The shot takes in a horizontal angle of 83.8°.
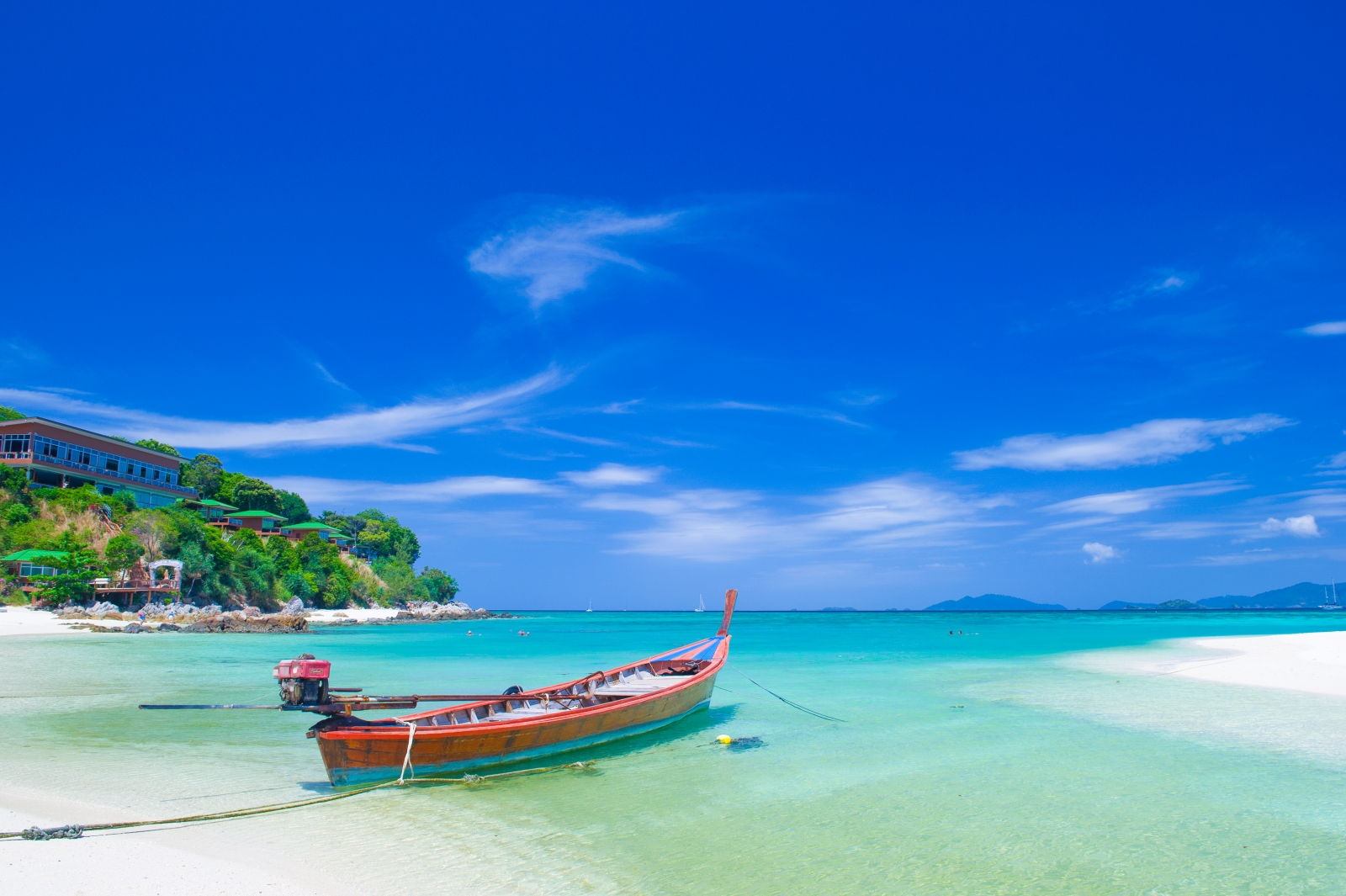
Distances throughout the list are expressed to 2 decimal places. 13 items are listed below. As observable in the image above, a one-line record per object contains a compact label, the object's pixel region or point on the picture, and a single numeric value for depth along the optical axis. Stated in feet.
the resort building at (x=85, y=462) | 161.79
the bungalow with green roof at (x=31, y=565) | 132.46
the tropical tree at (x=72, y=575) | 134.62
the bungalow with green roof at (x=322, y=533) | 249.90
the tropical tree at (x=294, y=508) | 283.79
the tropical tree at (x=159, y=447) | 245.45
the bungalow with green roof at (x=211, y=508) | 210.79
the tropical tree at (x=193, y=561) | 163.63
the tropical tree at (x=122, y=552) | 143.84
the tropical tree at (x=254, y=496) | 244.63
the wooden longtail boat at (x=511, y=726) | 32.32
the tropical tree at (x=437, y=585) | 345.92
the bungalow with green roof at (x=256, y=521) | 234.79
